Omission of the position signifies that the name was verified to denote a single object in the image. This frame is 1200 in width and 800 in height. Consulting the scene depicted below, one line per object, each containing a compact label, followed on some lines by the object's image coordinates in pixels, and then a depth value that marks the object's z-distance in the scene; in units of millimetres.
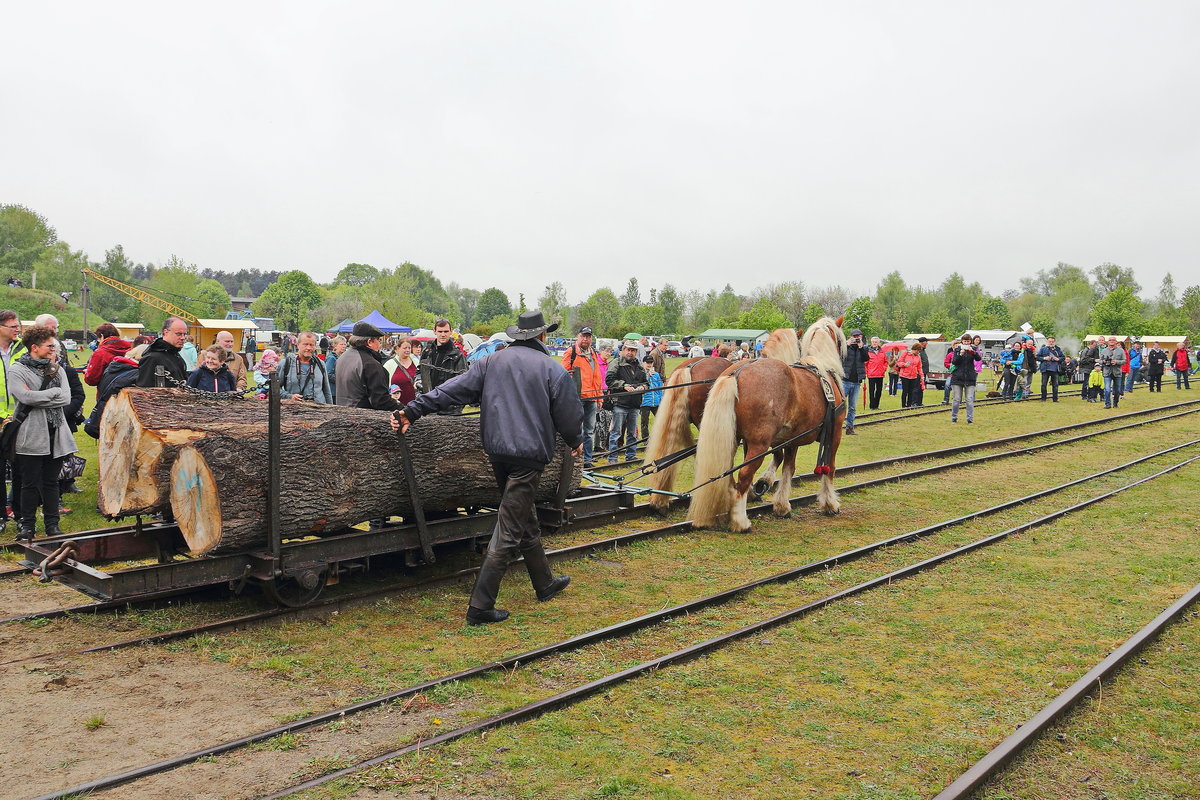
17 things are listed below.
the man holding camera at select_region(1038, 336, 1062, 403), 24281
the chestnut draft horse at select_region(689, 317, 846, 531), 8406
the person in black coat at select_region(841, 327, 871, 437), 15742
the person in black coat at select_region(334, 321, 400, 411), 6645
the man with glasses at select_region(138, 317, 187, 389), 7062
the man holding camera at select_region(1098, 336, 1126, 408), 22484
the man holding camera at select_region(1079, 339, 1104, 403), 25156
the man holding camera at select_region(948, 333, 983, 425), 18000
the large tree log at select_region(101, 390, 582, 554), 5113
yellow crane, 66700
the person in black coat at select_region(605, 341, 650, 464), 12742
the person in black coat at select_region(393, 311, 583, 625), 5684
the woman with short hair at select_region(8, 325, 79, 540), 7047
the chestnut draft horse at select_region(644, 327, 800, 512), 9141
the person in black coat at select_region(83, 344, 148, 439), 8023
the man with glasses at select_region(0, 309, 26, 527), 7414
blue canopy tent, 38588
